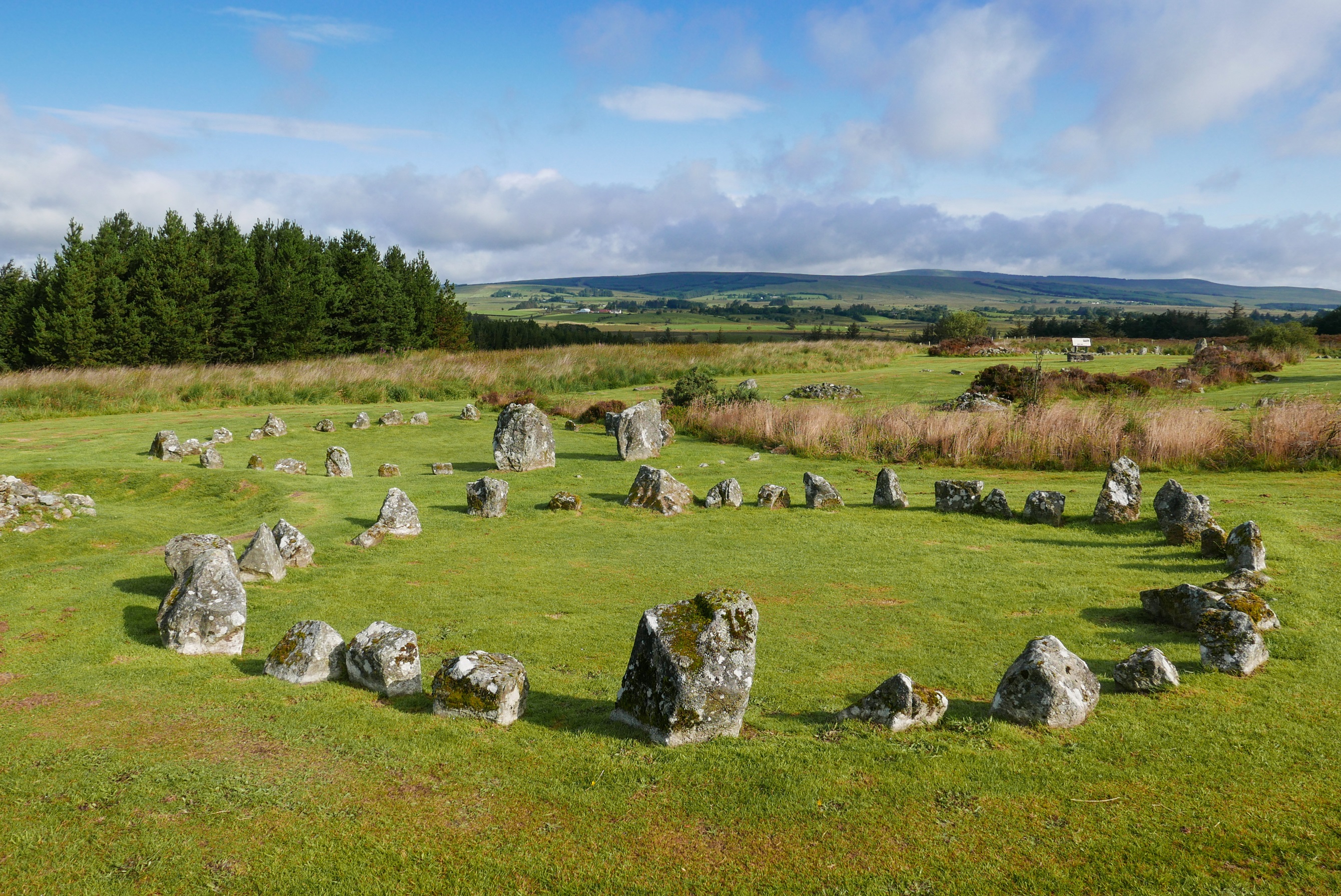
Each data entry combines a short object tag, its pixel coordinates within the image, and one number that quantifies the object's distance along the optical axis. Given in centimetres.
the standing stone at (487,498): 1523
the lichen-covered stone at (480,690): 655
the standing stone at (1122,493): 1346
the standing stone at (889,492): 1592
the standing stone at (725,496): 1616
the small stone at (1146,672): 690
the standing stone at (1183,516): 1209
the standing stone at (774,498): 1611
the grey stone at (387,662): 717
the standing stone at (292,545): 1159
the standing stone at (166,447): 1977
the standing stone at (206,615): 823
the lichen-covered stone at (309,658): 747
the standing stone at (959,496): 1523
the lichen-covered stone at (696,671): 610
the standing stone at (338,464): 1930
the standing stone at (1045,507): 1400
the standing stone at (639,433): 2138
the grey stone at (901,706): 623
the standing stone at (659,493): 1579
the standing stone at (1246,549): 1021
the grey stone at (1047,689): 623
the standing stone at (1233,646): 734
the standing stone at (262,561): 1075
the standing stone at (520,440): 1977
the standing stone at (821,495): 1602
